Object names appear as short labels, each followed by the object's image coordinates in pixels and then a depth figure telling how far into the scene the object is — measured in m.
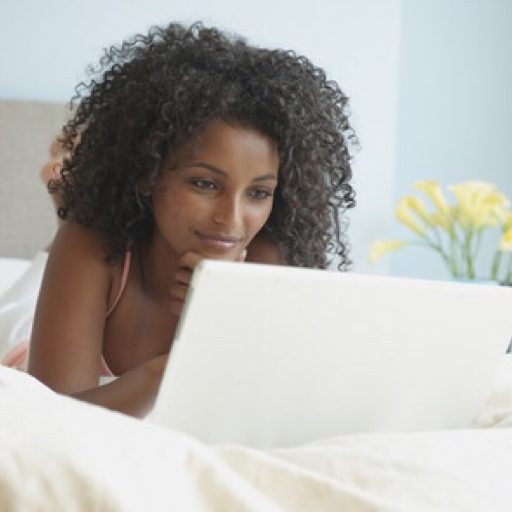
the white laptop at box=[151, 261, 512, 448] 1.24
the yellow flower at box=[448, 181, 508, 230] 3.28
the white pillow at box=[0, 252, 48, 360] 2.13
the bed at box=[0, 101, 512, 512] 0.91
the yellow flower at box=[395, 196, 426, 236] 3.33
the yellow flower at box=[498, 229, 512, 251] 3.14
